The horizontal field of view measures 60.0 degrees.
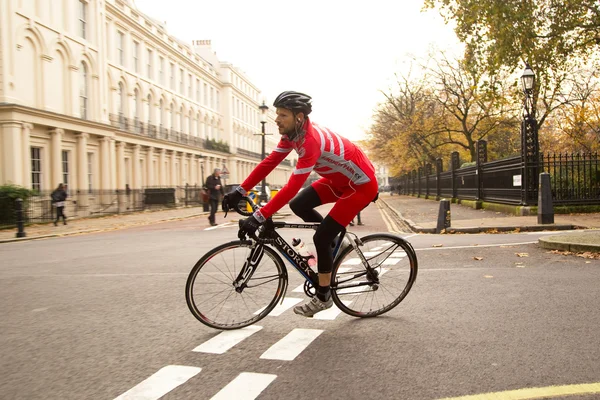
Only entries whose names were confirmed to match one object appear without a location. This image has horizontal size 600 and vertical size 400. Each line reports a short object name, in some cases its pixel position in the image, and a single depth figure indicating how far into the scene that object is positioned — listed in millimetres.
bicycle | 4145
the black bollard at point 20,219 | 16016
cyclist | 3902
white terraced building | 24750
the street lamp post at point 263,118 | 29942
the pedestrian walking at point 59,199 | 21703
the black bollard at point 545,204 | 12633
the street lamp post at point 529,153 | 15531
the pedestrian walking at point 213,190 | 18328
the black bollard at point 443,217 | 12766
